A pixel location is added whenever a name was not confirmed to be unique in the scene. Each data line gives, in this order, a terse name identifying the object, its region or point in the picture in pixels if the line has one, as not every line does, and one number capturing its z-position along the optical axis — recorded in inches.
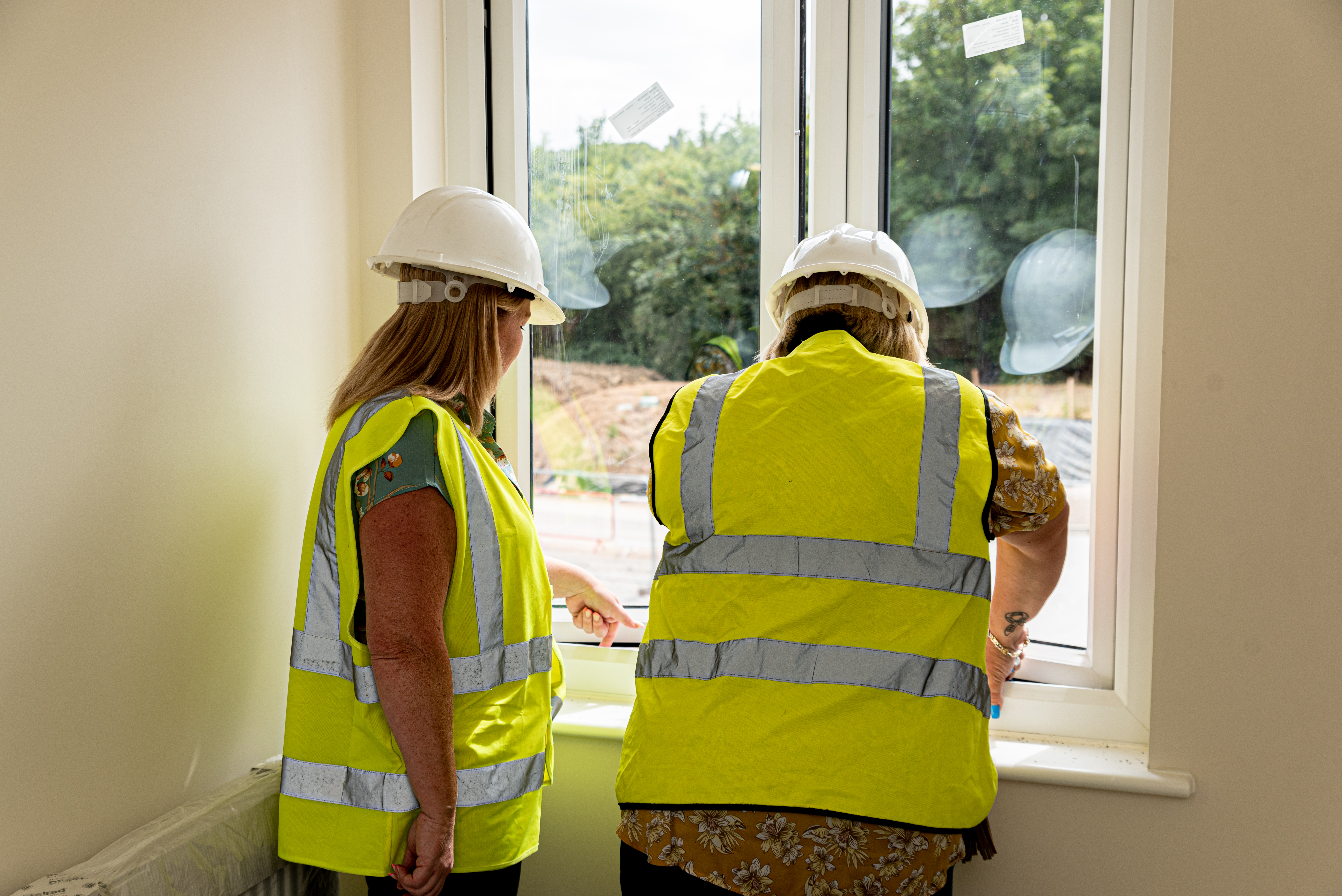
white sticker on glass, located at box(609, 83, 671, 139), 73.5
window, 63.4
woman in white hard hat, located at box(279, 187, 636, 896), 43.6
